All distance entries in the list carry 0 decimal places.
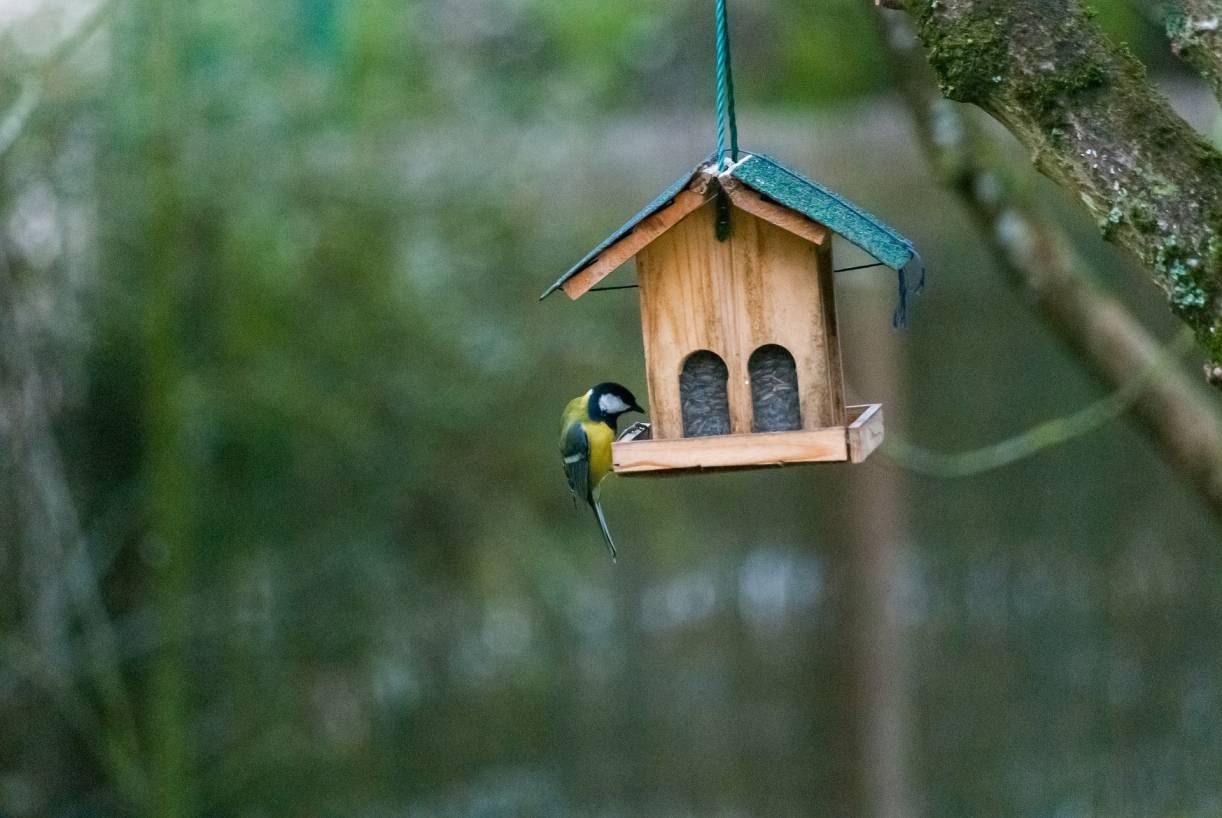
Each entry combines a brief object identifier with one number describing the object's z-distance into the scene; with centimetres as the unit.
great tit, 1330
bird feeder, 1301
